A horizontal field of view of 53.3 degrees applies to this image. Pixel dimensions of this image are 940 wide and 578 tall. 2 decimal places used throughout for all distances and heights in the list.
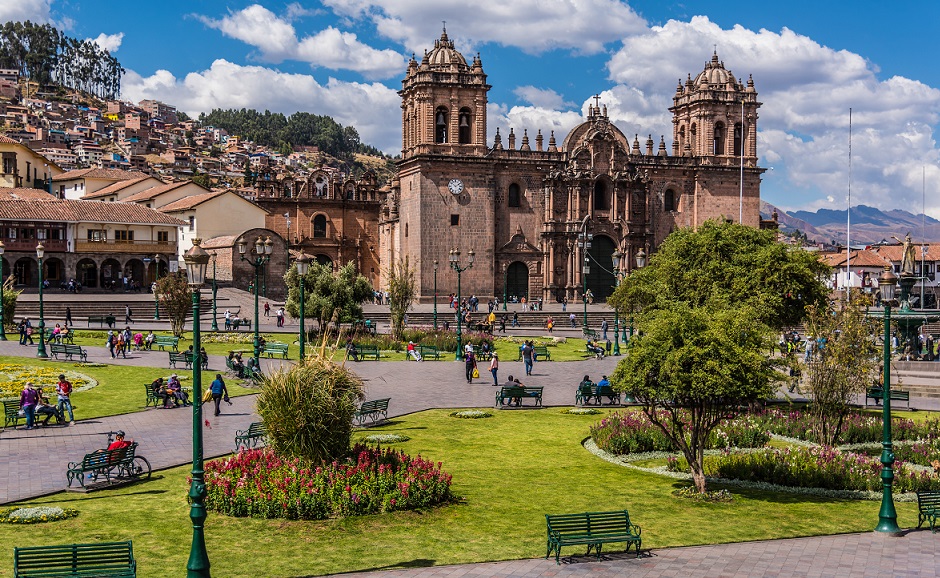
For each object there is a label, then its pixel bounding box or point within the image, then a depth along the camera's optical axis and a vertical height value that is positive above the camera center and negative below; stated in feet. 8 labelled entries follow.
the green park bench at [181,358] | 98.58 -8.13
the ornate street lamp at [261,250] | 95.96 +3.35
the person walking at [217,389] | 76.84 -8.83
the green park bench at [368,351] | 113.33 -8.55
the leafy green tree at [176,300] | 125.29 -2.34
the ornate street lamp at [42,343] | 103.84 -6.81
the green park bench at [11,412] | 70.03 -9.80
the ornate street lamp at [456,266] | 115.90 +2.26
